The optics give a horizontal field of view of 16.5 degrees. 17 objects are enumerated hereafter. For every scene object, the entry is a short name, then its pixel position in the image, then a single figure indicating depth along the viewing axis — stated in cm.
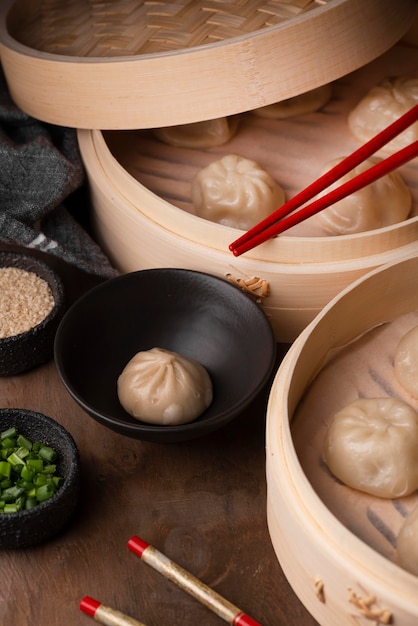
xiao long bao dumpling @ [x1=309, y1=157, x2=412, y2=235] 77
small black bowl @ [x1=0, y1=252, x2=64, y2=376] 76
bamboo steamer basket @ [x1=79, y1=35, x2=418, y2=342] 74
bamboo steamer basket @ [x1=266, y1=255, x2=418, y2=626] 62
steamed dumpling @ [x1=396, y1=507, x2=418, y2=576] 64
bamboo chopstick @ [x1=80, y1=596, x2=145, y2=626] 66
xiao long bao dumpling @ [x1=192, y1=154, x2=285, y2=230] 77
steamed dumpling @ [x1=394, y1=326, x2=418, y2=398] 71
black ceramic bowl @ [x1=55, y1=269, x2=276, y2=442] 72
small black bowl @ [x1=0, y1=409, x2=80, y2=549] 68
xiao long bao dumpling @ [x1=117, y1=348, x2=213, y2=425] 71
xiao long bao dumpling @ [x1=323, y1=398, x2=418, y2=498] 67
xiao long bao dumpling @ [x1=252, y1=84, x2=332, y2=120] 85
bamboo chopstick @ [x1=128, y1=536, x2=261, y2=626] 66
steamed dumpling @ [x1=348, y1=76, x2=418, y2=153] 82
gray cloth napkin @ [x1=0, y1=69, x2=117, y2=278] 80
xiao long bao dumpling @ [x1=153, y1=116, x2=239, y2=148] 83
